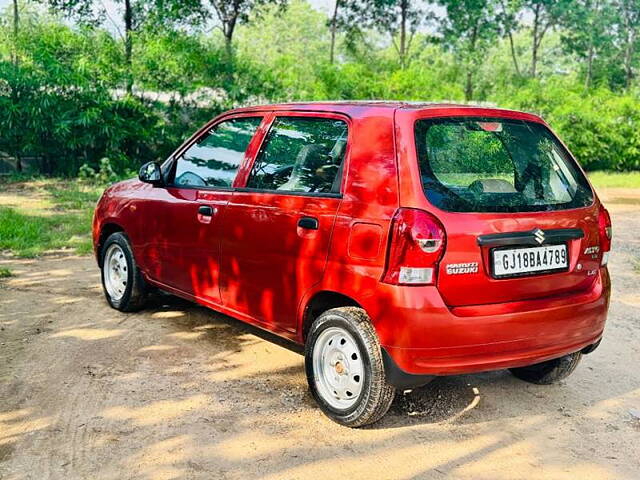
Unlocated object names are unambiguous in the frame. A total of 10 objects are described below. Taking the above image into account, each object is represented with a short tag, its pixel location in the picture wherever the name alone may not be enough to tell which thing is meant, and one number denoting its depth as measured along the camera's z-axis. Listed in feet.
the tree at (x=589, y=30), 98.68
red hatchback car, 12.21
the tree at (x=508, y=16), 92.22
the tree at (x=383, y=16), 79.05
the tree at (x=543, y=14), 97.76
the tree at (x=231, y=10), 65.05
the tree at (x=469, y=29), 82.07
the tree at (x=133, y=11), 53.98
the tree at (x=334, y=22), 77.87
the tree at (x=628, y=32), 102.22
